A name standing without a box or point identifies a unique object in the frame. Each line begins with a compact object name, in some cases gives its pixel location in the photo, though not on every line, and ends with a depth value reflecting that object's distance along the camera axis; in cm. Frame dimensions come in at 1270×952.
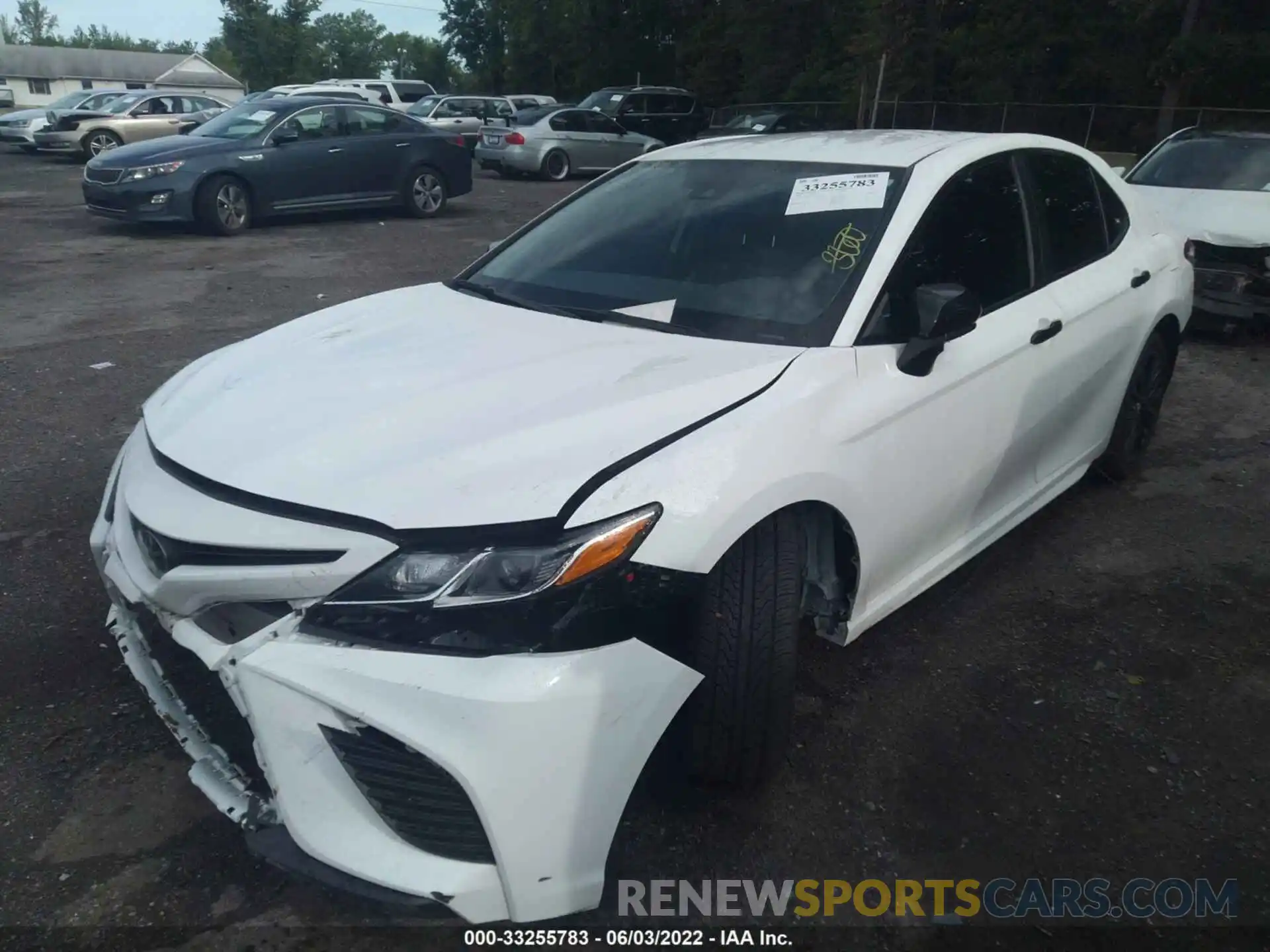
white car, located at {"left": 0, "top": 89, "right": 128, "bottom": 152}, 2197
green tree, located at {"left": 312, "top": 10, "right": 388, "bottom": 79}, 8225
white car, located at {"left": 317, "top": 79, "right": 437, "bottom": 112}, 2631
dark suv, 2317
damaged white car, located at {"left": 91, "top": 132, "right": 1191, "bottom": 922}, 193
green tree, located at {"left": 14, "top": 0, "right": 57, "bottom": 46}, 12788
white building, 8306
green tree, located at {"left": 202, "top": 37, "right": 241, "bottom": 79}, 11784
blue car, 1116
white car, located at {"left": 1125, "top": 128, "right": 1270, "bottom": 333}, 698
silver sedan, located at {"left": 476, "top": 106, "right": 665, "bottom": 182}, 1942
